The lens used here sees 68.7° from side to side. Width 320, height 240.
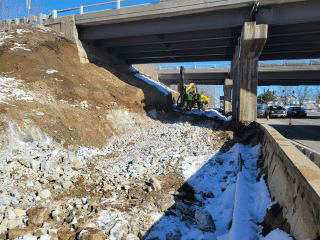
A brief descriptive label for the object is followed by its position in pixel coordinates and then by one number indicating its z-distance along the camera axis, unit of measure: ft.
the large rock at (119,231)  14.52
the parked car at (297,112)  101.71
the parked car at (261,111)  111.45
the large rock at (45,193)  18.00
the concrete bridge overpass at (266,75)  97.63
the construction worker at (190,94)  60.23
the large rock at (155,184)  19.98
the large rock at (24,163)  20.74
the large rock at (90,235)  14.19
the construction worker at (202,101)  67.13
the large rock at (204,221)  15.96
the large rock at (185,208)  17.62
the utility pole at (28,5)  61.84
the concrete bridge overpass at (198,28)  39.99
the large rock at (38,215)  15.43
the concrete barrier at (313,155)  19.97
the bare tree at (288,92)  290.99
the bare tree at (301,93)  275.87
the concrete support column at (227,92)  106.31
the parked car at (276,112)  100.77
